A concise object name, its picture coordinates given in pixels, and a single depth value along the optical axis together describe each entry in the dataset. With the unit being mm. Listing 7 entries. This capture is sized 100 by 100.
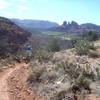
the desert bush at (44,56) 7249
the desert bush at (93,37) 14184
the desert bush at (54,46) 11904
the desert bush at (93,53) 7336
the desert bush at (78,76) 4453
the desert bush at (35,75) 5497
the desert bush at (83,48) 7635
